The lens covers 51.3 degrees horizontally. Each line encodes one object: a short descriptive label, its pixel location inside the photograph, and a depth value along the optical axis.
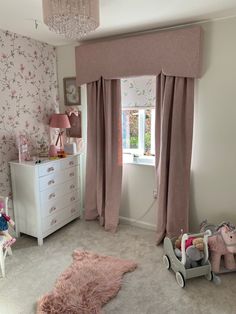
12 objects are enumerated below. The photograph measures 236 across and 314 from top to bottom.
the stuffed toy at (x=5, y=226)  2.29
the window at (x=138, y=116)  2.84
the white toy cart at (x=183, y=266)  2.06
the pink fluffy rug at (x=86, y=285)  1.83
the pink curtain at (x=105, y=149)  2.89
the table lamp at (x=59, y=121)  2.99
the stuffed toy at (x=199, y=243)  2.16
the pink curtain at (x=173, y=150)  2.48
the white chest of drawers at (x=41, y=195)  2.63
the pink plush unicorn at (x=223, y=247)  2.17
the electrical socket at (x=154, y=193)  2.91
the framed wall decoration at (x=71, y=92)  3.21
